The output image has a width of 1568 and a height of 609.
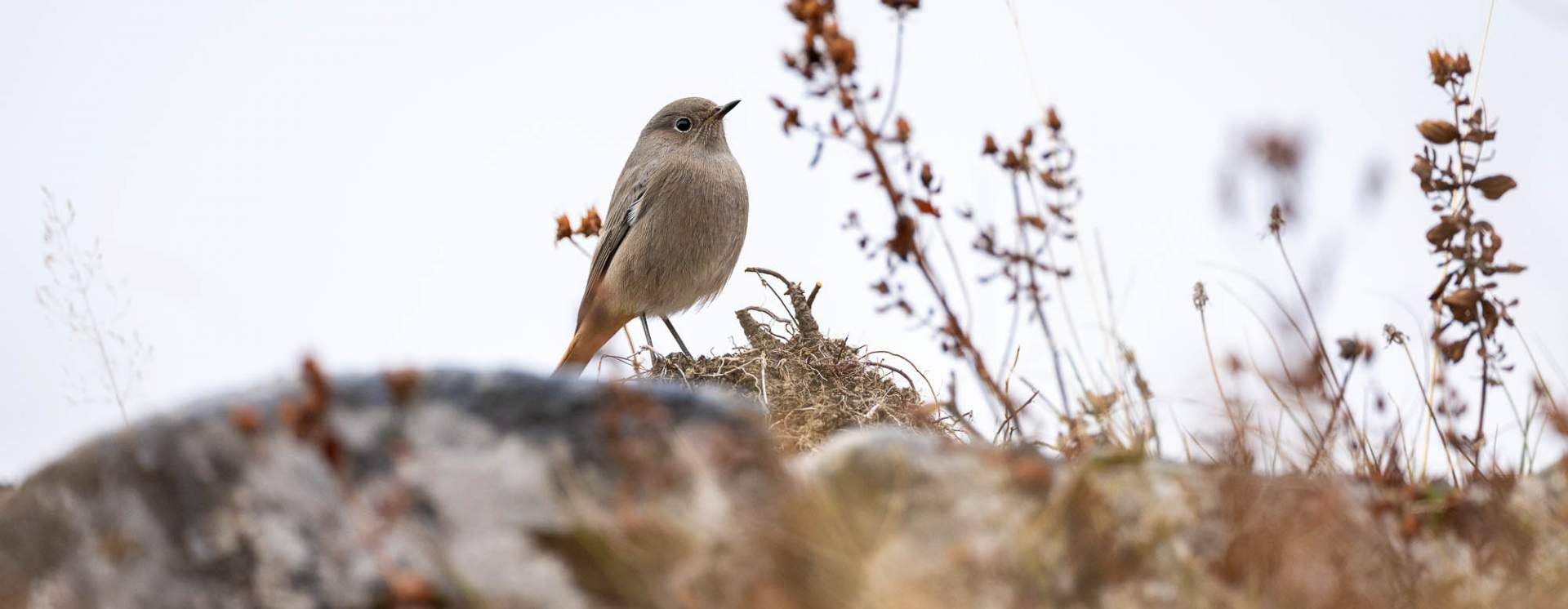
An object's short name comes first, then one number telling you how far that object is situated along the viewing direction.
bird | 14.74
